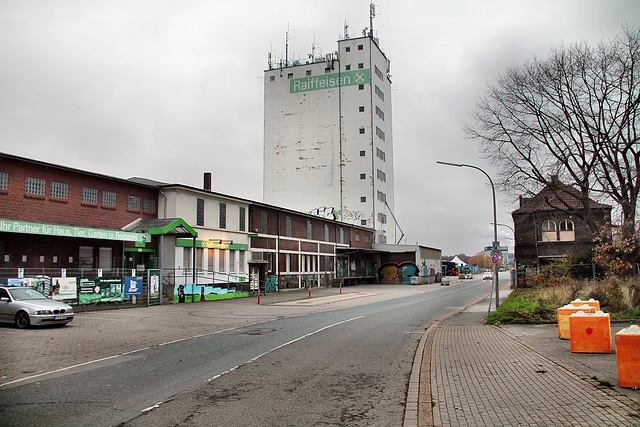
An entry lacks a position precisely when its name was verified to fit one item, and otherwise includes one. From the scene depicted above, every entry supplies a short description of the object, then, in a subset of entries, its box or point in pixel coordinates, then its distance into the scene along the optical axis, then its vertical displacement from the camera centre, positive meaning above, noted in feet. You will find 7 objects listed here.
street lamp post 74.28 +4.69
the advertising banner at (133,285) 83.92 -4.91
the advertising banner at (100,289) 75.77 -5.13
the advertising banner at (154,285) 90.43 -5.21
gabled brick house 145.38 +6.04
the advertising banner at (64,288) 71.10 -4.44
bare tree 101.60 +26.68
